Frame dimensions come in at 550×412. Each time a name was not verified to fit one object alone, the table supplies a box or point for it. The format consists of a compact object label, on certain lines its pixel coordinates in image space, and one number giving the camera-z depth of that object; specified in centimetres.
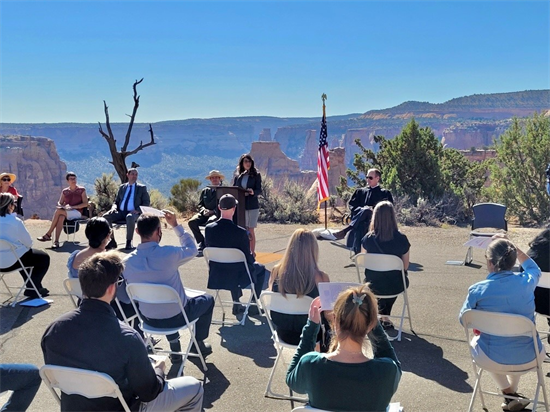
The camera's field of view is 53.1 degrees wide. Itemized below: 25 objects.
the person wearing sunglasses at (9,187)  983
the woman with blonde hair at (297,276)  416
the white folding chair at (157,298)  439
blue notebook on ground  677
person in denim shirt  375
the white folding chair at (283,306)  413
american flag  1159
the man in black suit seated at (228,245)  588
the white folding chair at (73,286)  474
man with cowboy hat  988
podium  904
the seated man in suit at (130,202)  1018
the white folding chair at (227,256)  576
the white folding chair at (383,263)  543
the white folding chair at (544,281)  487
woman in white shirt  658
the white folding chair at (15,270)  650
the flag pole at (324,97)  1187
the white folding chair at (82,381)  271
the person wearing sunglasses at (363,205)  880
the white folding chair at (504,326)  359
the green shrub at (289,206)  1463
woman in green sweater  258
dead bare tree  1803
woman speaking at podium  931
